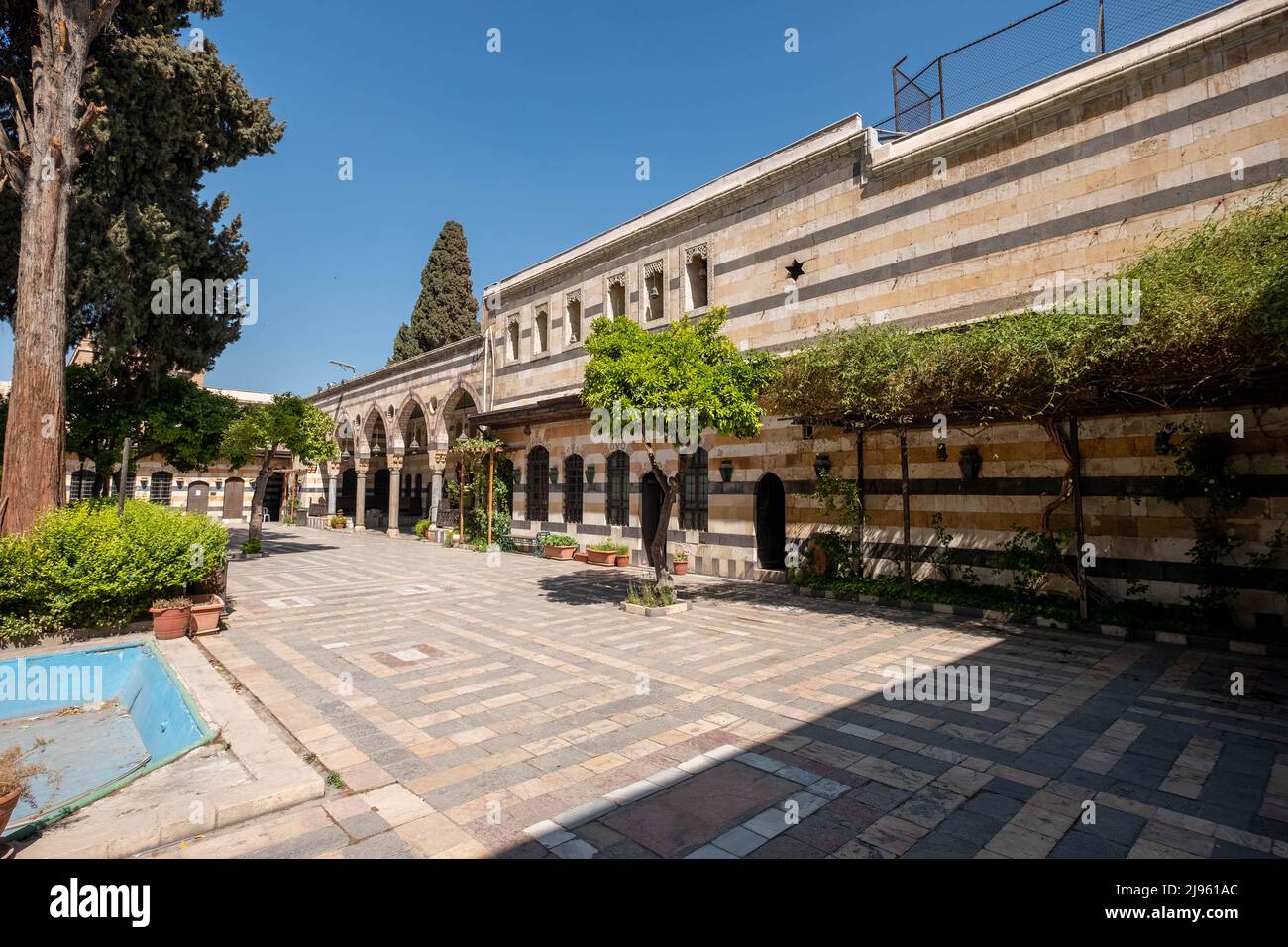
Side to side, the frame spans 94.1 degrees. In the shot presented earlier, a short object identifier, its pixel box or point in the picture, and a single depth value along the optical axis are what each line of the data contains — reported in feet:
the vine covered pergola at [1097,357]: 20.26
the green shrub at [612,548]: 53.98
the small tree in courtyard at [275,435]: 57.82
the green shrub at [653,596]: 34.40
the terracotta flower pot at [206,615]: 28.40
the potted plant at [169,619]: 27.20
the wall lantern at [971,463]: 34.65
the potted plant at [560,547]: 58.65
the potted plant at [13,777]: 10.39
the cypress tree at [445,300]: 110.73
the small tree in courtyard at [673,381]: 31.53
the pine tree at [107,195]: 33.19
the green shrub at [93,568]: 25.64
